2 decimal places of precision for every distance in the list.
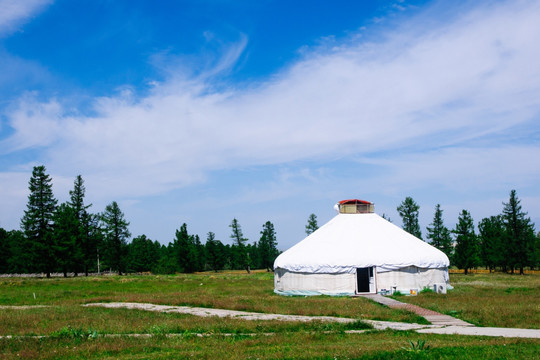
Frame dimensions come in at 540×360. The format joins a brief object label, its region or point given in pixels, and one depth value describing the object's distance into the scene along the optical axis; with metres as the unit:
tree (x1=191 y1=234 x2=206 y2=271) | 82.57
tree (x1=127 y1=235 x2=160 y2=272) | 78.75
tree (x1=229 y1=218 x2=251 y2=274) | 84.31
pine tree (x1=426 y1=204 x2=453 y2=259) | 56.62
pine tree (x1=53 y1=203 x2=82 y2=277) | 54.72
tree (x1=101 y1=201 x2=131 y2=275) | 63.41
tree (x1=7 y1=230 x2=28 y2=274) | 68.06
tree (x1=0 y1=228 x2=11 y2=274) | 75.81
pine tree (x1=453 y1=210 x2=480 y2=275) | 53.66
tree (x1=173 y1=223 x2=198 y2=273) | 78.88
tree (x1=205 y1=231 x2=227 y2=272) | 86.19
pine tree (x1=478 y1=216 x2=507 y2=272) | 56.38
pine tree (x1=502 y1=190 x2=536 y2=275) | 53.75
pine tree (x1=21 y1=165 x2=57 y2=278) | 54.88
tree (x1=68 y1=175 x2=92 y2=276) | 59.56
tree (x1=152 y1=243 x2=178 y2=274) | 70.50
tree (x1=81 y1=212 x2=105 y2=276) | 62.19
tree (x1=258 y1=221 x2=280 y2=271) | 82.61
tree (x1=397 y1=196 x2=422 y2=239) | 61.22
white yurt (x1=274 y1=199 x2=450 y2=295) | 25.95
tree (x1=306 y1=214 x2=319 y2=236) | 72.81
